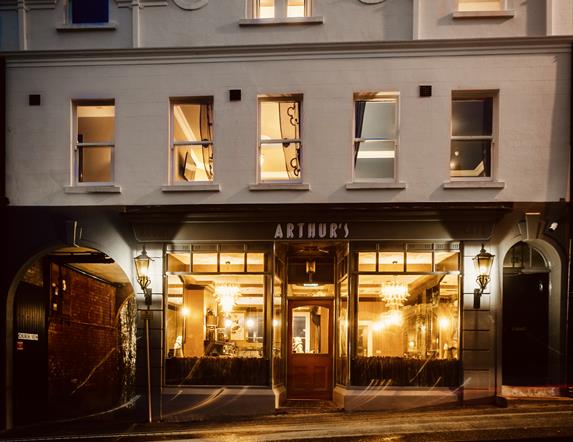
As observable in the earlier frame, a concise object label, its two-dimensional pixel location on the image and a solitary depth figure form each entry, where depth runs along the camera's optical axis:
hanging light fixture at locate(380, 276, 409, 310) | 11.28
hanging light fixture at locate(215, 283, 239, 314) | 11.59
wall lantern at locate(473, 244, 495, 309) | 10.58
